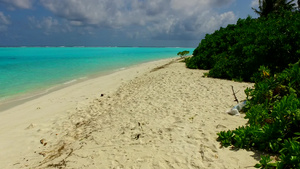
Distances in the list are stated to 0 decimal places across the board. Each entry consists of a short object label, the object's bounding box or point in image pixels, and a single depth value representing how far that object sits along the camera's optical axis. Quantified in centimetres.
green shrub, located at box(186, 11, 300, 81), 773
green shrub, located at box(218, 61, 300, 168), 255
